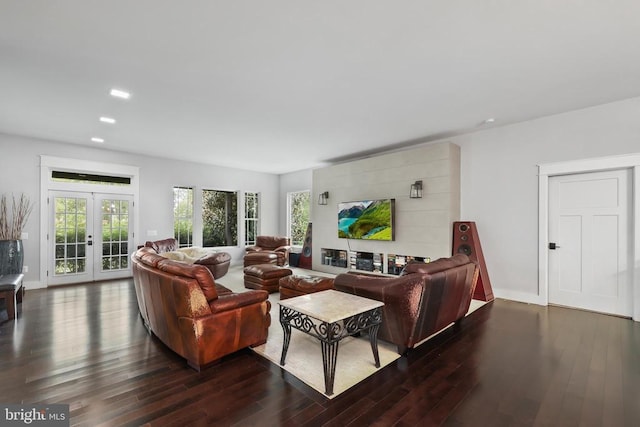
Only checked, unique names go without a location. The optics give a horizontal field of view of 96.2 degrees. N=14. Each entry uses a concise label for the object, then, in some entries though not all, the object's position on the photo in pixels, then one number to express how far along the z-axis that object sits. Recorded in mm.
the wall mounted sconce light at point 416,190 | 5309
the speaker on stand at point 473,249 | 4699
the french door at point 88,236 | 5832
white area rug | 2307
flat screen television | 5805
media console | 5714
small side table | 3703
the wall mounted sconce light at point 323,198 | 7141
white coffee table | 2146
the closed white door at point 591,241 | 3871
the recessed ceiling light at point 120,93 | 3457
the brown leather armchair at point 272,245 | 7571
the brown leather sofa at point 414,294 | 2637
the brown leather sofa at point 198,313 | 2422
